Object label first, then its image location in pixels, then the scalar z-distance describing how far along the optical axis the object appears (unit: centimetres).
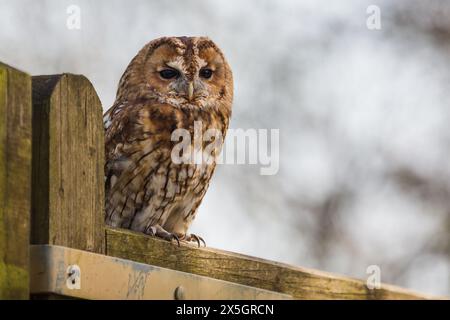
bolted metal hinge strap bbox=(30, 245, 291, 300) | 394
